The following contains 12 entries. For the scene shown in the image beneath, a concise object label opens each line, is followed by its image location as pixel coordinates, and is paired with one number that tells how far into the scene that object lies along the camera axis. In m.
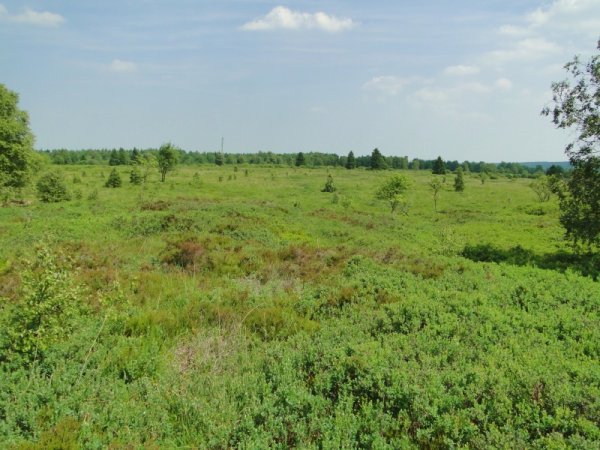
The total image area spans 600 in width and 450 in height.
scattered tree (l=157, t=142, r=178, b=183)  55.50
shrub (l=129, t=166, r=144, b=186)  54.42
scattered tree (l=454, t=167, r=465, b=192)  64.88
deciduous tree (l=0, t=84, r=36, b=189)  30.70
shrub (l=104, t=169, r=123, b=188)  51.75
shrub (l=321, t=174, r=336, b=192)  58.41
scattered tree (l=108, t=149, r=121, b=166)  106.35
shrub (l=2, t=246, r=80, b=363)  6.46
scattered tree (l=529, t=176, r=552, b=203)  48.56
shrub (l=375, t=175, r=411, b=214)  39.06
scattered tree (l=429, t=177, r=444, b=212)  47.38
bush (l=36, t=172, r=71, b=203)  37.62
